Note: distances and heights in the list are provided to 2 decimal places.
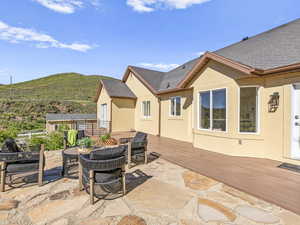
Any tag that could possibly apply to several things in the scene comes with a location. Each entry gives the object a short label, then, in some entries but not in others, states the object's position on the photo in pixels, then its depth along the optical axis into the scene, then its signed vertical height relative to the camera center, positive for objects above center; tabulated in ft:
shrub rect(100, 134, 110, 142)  17.52 -2.68
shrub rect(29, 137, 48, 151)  24.12 -4.34
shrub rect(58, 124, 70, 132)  36.47 -3.17
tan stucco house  17.15 +2.13
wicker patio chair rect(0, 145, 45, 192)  11.66 -3.94
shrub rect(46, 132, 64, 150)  24.99 -4.68
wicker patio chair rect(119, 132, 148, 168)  17.06 -3.76
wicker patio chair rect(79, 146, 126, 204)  9.95 -3.95
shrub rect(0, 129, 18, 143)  26.91 -3.91
